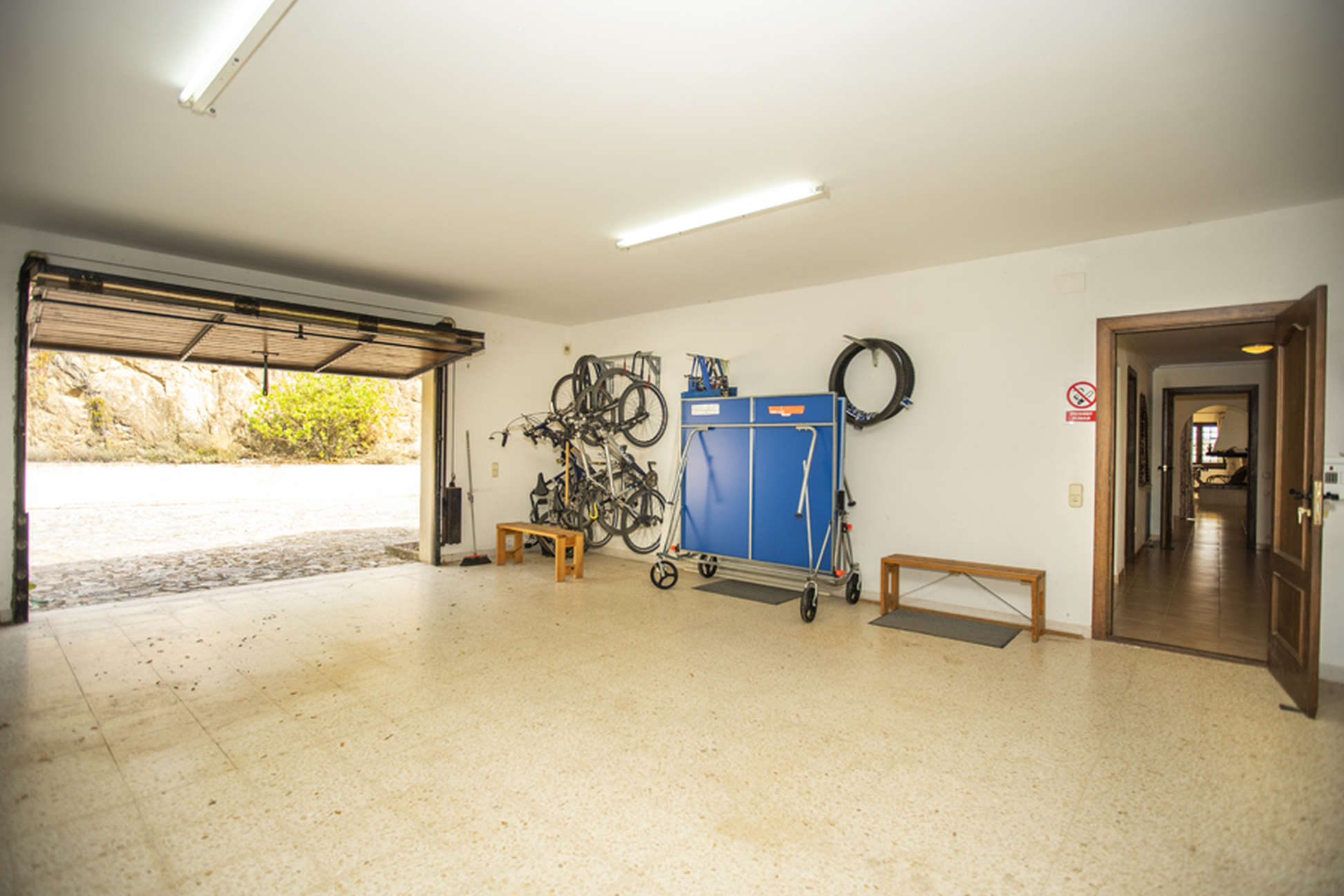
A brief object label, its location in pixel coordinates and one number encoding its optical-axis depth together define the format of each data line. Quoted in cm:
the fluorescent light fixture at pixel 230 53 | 205
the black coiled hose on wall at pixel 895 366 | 498
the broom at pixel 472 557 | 675
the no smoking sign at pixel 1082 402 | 432
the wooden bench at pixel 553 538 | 607
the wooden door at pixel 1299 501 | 300
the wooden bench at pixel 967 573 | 427
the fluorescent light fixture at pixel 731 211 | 360
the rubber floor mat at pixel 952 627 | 425
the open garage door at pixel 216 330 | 412
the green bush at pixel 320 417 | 1836
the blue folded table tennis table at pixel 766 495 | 509
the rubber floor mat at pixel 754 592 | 538
